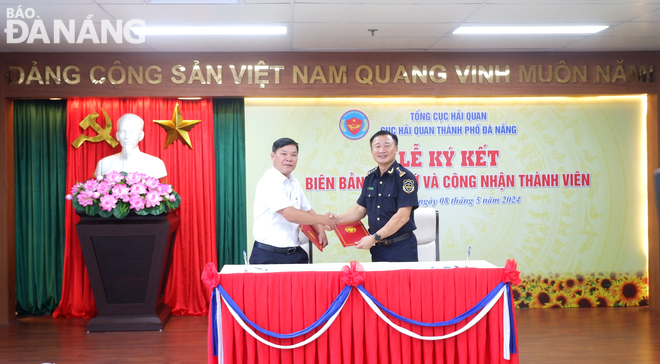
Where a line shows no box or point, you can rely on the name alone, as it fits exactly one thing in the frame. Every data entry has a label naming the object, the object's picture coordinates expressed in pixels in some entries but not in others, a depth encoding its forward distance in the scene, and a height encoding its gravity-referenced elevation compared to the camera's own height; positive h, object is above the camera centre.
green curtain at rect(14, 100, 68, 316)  5.60 -0.10
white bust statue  5.28 +0.28
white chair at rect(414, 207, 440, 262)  4.43 -0.45
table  3.06 -0.76
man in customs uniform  3.87 -0.20
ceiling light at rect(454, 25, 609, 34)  4.67 +1.30
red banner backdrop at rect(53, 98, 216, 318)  5.52 +0.06
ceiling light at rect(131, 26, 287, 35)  4.55 +1.31
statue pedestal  4.96 -0.74
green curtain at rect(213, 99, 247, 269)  5.67 +0.06
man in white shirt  3.71 -0.24
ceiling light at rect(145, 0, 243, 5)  3.79 +1.29
